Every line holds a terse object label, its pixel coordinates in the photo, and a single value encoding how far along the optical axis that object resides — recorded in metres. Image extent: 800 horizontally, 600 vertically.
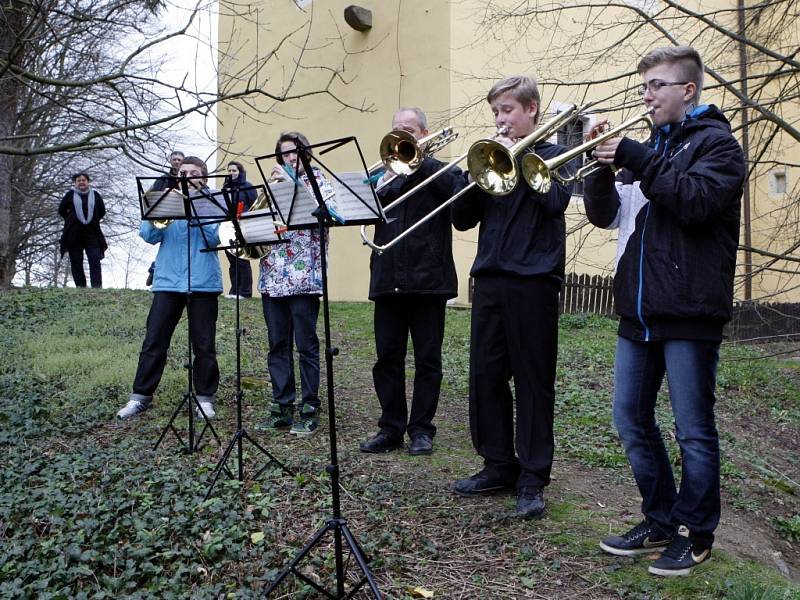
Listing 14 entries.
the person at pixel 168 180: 4.69
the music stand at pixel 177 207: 4.82
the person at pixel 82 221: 12.55
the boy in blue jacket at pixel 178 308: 5.90
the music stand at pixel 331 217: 3.07
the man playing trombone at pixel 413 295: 4.76
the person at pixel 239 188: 4.35
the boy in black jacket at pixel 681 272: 3.19
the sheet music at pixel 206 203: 4.44
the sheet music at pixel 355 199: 3.29
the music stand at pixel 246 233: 4.33
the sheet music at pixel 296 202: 3.39
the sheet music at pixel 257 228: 4.38
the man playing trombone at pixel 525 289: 3.99
